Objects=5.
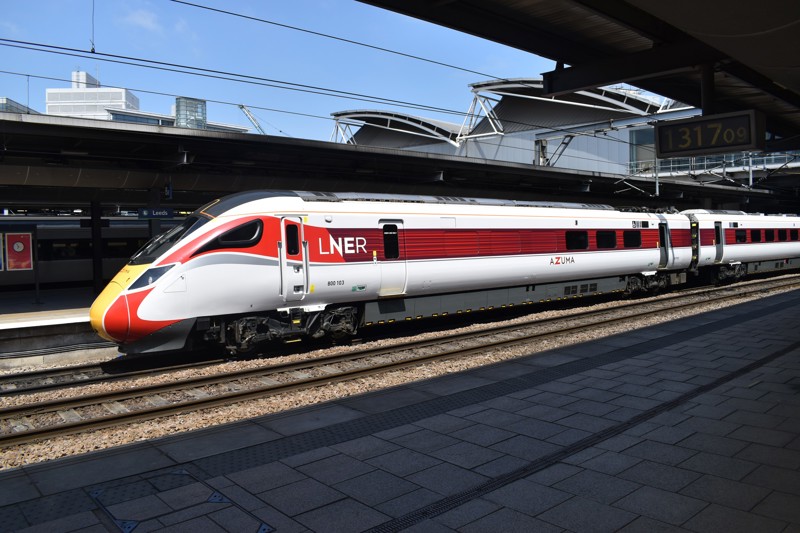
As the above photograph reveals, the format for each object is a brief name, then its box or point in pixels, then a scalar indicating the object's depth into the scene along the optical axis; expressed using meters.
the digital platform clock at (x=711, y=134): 8.66
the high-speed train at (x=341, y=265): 10.83
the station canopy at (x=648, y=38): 5.21
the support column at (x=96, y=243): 20.92
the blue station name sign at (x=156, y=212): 16.58
